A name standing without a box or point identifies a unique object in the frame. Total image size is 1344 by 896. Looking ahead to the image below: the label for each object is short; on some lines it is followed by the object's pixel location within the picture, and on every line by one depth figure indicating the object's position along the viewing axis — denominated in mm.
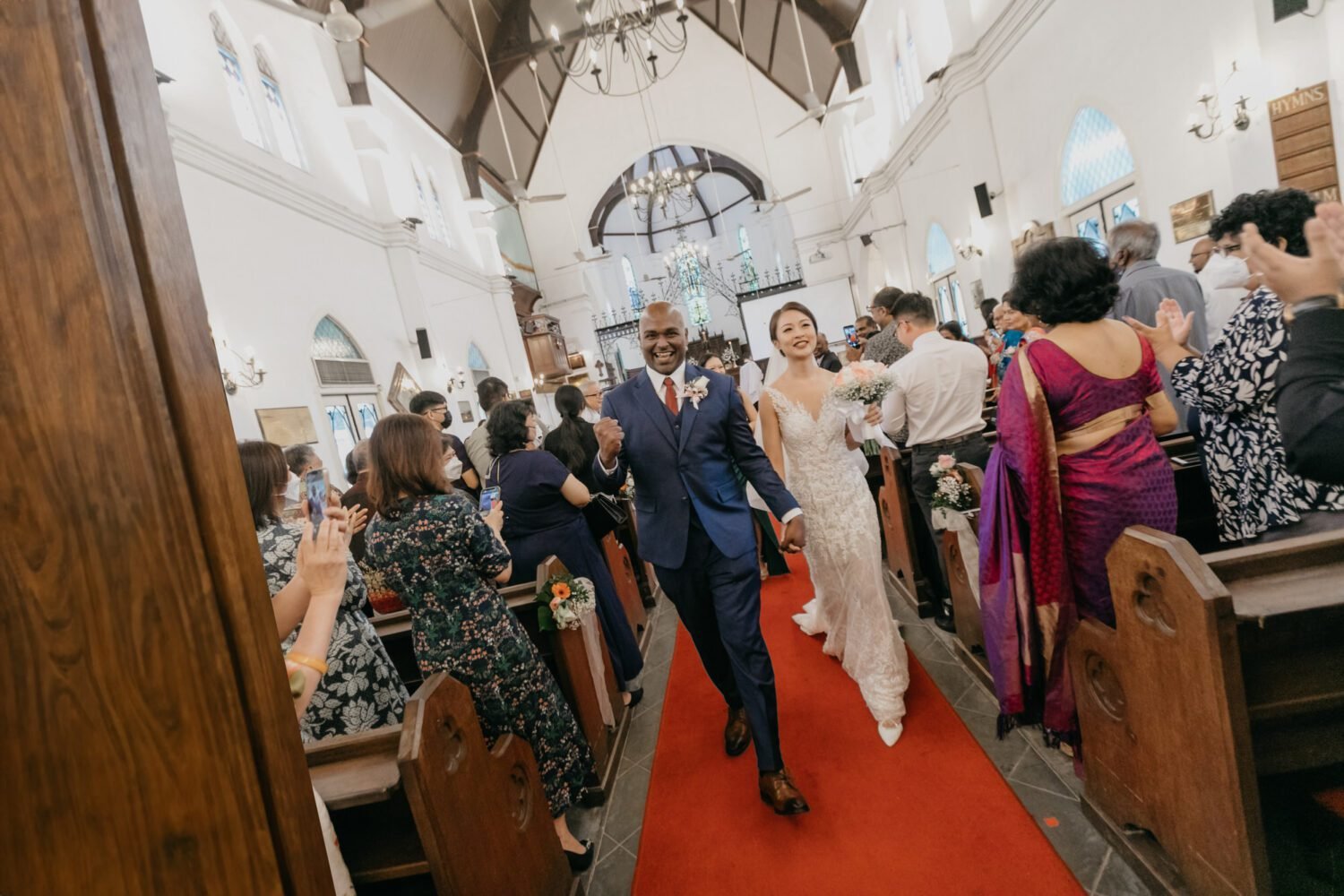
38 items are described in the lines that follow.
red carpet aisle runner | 2012
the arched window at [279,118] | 8383
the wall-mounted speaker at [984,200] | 9039
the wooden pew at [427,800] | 1455
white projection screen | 18500
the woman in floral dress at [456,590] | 2111
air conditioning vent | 8297
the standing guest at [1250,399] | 1729
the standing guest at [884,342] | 4357
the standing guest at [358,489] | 3588
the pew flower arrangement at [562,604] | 2625
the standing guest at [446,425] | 5051
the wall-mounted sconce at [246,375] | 6359
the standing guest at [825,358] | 5984
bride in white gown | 2844
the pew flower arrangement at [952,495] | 2867
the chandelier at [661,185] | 14781
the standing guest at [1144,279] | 3166
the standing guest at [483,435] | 5523
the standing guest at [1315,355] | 1228
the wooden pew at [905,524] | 3672
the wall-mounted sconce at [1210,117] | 4898
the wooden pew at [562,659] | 2740
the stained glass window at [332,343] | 8523
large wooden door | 680
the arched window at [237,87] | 7559
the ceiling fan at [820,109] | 9914
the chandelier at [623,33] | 9031
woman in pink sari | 1914
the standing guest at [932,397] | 3172
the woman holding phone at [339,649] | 2016
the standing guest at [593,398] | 6144
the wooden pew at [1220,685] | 1372
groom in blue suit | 2395
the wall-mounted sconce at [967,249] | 10021
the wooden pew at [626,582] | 4047
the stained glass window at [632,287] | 25953
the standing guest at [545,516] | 3166
